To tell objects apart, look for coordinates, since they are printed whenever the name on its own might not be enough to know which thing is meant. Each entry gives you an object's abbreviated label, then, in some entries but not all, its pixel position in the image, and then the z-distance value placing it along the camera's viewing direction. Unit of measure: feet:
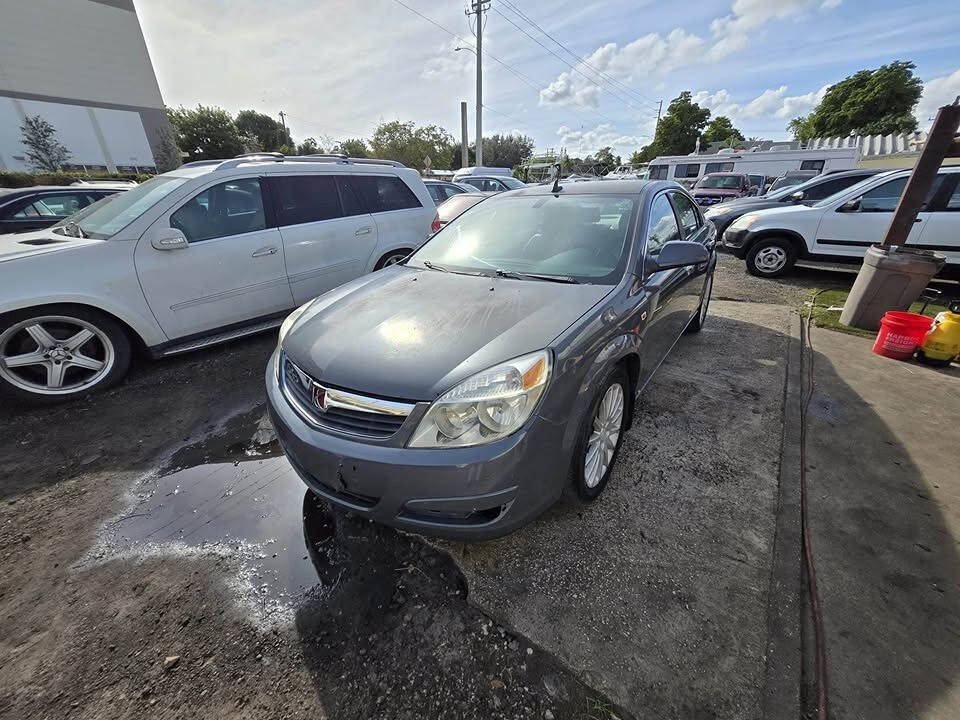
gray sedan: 5.12
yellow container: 11.94
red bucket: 12.44
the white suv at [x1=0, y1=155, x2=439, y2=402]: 10.01
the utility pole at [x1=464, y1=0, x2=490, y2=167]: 75.25
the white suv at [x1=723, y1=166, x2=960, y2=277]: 19.08
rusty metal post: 13.38
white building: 101.19
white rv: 61.52
